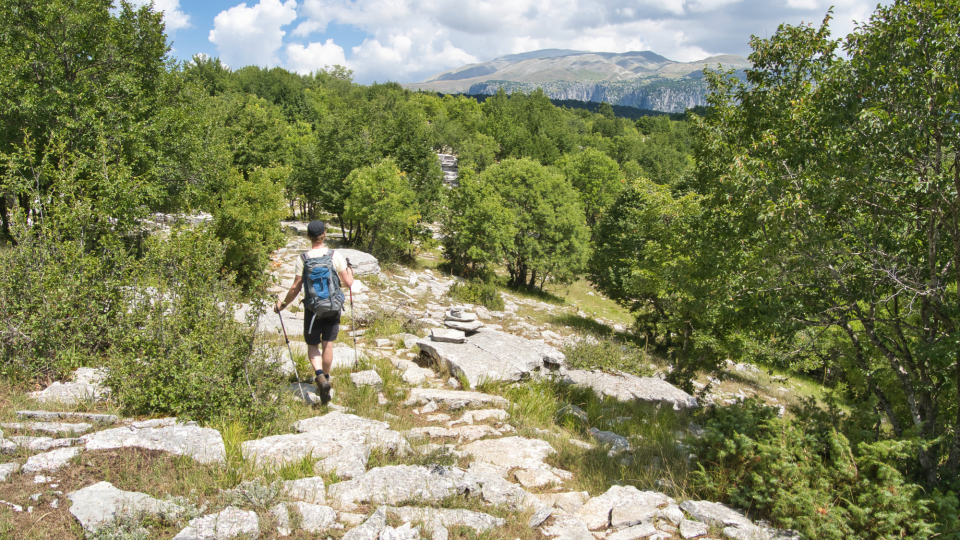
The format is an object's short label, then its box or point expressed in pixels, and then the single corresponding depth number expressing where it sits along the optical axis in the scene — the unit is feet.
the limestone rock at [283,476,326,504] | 14.60
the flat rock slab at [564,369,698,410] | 37.50
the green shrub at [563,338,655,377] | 45.32
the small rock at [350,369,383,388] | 27.96
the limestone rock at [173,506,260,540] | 12.08
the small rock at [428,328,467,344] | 40.47
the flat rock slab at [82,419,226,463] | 15.46
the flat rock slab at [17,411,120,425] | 17.26
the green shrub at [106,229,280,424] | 18.81
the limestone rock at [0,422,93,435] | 16.15
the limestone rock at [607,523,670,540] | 15.14
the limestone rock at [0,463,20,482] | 13.48
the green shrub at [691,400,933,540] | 15.24
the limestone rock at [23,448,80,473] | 13.91
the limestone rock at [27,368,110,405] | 19.49
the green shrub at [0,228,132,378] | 21.25
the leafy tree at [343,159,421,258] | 94.32
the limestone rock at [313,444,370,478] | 16.69
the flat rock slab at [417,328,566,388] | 33.83
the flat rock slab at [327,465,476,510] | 15.23
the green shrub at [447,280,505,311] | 77.71
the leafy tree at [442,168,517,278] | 103.09
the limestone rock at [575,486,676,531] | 16.24
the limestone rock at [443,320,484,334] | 46.44
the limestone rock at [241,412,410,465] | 16.98
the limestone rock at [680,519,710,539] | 15.14
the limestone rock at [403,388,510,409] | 27.84
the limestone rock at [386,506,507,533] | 14.20
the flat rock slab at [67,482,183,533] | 12.16
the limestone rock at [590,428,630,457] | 24.41
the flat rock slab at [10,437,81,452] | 14.84
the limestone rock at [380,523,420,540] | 12.92
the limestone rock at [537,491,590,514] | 17.29
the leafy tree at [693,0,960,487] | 18.54
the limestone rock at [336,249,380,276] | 76.48
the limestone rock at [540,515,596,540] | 14.83
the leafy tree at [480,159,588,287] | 104.83
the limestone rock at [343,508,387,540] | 12.79
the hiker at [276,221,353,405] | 23.52
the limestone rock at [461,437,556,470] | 20.67
